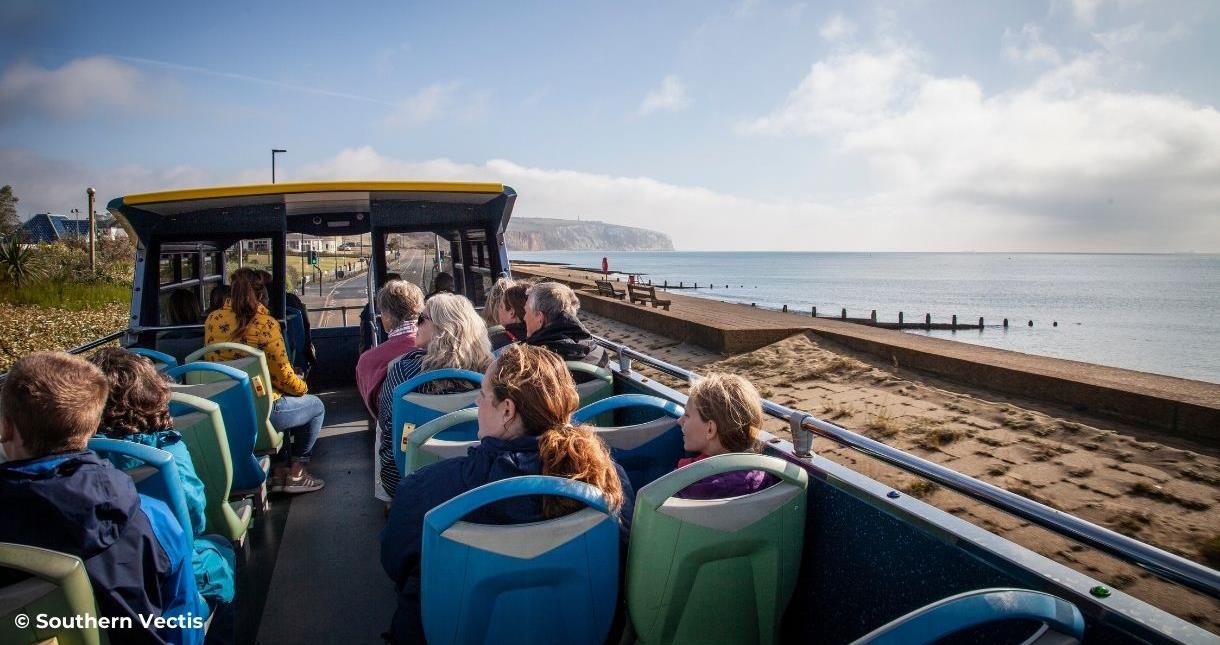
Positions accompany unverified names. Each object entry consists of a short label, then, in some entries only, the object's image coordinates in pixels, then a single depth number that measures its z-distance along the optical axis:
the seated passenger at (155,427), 2.48
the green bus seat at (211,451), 3.04
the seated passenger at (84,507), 1.74
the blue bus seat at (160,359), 4.45
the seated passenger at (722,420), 2.53
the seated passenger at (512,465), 2.00
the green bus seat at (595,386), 3.82
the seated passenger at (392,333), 4.37
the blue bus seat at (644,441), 2.80
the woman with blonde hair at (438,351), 3.64
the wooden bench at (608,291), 25.29
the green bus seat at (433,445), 2.47
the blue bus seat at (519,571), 1.73
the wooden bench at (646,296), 21.11
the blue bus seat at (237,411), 3.70
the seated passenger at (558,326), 3.95
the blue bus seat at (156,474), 2.20
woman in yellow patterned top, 4.94
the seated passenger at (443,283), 7.46
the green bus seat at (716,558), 1.92
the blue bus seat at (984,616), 1.17
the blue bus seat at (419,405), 3.16
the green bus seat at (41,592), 1.54
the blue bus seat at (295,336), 7.30
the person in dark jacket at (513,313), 4.87
